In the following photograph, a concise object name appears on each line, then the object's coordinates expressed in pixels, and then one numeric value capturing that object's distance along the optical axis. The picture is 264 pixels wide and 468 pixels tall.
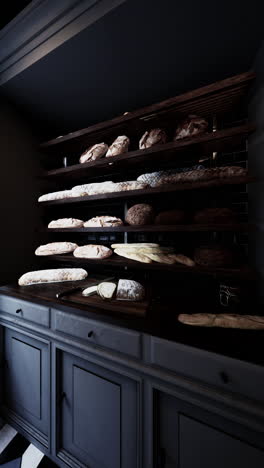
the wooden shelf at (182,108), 1.03
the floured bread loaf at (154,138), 1.26
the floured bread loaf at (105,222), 1.42
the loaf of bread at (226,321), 0.84
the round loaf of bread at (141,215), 1.33
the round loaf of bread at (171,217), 1.21
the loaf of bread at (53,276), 1.51
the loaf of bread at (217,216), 1.08
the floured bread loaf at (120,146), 1.38
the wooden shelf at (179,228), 1.01
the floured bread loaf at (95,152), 1.48
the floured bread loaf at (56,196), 1.59
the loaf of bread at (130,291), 1.15
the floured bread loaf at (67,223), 1.59
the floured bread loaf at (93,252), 1.44
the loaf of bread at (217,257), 1.08
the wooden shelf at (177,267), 0.99
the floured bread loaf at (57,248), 1.64
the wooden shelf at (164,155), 1.07
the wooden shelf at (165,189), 1.02
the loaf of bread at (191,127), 1.15
